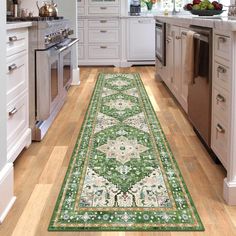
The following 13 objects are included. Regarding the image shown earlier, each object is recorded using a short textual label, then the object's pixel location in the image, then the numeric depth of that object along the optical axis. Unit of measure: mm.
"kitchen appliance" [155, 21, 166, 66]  5068
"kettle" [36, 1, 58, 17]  4020
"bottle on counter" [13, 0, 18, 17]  3863
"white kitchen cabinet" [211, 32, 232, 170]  2123
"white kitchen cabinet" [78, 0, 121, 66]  7809
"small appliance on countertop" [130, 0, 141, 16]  7912
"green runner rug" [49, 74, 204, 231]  1839
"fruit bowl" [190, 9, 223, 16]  3884
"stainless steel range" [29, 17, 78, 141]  3033
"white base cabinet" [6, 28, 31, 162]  2434
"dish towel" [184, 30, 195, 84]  2920
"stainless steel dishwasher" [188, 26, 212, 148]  2598
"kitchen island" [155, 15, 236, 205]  1982
